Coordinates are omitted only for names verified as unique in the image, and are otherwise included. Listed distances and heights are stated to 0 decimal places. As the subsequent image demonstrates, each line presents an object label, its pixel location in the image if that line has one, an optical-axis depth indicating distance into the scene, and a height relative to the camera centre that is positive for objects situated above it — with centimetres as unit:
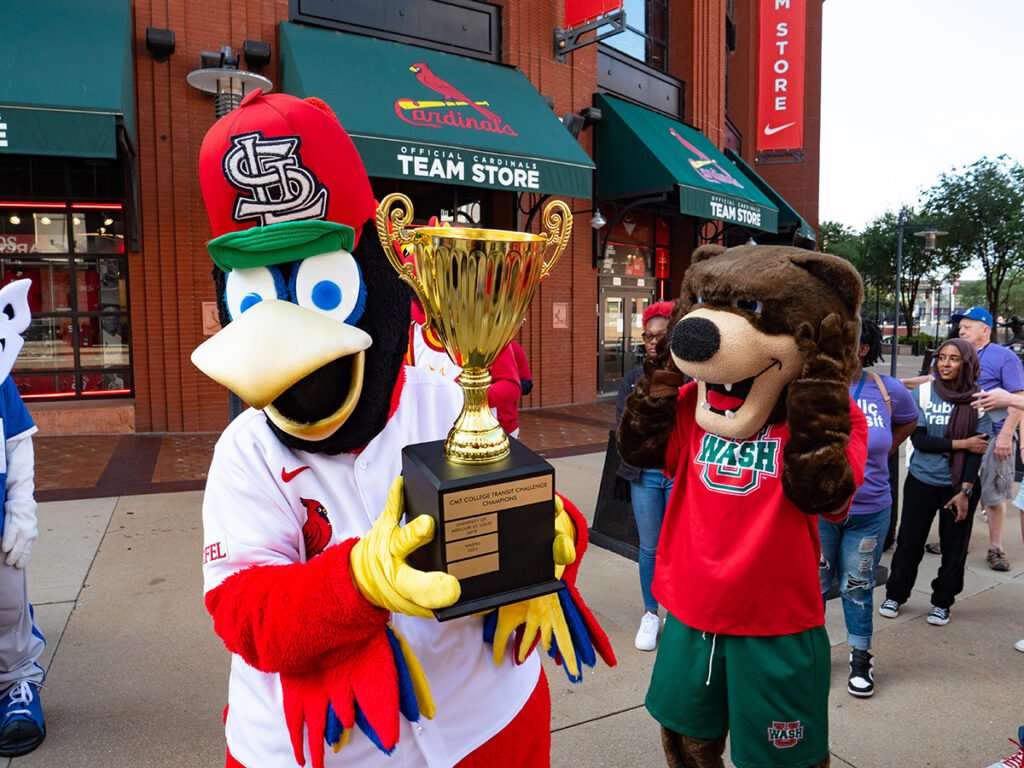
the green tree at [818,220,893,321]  2912 +311
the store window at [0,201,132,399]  912 +43
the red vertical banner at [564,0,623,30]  1021 +481
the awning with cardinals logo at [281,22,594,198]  818 +270
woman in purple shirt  329 -99
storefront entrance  1336 -18
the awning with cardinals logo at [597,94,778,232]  1103 +262
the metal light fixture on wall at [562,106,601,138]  1123 +337
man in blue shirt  454 -39
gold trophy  119 -24
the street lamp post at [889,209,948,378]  1642 +225
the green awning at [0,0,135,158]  671 +256
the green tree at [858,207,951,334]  2661 +263
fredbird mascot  116 -36
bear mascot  199 -53
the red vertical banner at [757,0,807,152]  1566 +582
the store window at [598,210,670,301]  1337 +151
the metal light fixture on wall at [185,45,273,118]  539 +198
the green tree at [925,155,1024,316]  2339 +373
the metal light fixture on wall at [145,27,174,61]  825 +340
